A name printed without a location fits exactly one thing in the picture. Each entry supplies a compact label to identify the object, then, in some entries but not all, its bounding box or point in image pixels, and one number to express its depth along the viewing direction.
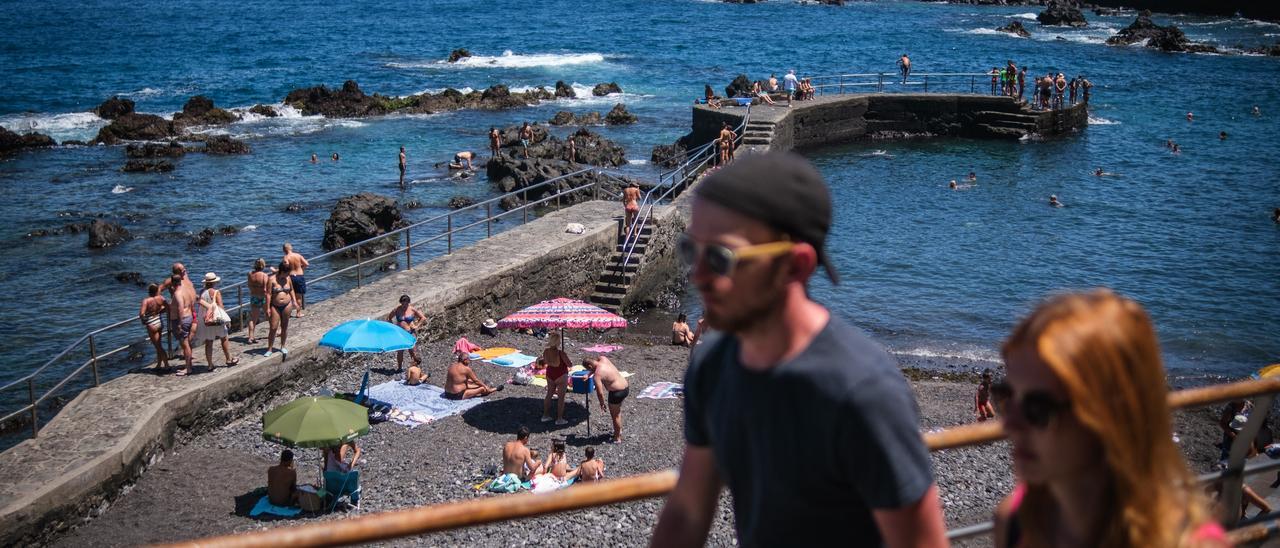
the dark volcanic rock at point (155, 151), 37.78
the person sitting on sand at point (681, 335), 19.89
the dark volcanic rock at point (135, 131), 41.19
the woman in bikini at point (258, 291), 15.34
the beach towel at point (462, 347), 15.97
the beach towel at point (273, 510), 11.91
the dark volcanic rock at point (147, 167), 35.66
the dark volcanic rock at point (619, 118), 44.31
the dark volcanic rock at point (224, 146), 38.66
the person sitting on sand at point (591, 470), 12.62
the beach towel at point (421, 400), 15.14
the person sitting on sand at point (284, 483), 12.04
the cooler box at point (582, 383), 14.89
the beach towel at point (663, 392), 16.36
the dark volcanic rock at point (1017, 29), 75.99
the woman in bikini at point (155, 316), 14.10
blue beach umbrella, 14.62
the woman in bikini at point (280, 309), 14.86
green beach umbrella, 11.98
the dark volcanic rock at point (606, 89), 52.31
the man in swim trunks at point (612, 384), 14.20
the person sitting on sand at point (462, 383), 15.59
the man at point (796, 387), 2.15
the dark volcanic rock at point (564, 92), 51.92
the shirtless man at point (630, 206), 21.72
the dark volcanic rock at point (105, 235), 27.17
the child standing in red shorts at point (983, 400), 15.41
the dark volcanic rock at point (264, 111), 47.16
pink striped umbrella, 16.44
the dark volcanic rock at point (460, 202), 31.12
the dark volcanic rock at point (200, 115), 44.03
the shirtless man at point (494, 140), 35.91
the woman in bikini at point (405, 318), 16.45
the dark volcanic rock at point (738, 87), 45.91
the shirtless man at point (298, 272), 16.45
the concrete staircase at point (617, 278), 21.39
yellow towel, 17.62
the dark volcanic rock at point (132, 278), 24.59
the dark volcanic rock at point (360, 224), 27.16
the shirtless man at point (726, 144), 29.62
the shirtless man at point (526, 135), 37.25
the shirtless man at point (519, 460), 12.79
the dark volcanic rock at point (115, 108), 46.22
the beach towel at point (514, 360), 17.44
